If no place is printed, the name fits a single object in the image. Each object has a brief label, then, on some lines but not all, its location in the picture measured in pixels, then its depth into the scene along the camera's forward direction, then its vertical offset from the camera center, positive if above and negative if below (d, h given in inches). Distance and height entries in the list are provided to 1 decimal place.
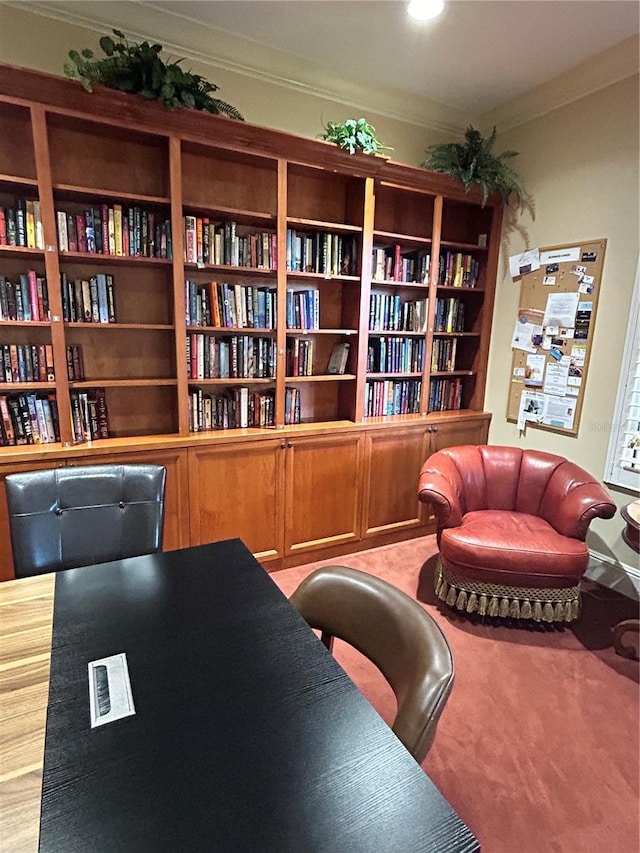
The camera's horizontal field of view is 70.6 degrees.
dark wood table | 24.7 -27.0
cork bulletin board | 106.9 +0.3
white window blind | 97.7 -18.0
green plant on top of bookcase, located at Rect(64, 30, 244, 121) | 74.9 +41.8
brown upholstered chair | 32.3 -26.0
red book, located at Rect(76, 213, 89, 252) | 84.6 +16.3
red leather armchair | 86.4 -39.7
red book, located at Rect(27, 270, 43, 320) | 82.7 +4.4
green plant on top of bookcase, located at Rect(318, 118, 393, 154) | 98.4 +41.5
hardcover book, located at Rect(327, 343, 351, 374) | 116.2 -7.5
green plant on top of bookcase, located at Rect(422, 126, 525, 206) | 113.5 +41.8
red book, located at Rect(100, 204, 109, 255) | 85.6 +18.1
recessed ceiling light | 81.6 +57.8
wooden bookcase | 84.7 +3.8
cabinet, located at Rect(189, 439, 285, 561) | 97.4 -37.0
